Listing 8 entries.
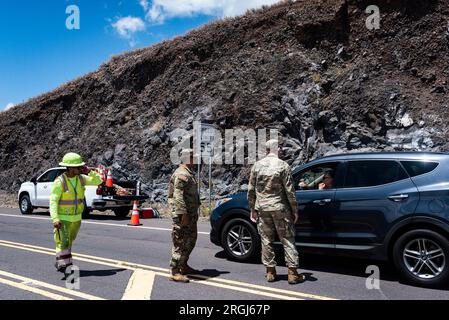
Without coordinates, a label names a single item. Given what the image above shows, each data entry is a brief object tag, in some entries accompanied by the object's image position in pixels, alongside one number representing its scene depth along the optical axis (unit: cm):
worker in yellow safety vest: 624
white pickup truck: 1446
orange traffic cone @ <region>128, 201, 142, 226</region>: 1295
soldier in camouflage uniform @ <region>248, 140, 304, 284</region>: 589
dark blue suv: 562
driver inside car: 669
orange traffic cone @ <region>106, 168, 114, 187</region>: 1455
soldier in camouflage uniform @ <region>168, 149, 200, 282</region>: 589
